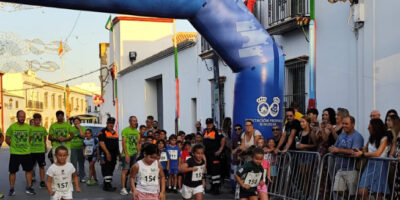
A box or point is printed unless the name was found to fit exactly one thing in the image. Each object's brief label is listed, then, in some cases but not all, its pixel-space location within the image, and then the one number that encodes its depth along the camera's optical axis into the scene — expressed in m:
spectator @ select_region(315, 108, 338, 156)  8.73
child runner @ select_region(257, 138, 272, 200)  8.20
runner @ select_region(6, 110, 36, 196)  11.34
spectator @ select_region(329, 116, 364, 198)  7.77
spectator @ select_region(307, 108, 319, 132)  9.53
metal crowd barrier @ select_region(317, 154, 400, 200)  7.14
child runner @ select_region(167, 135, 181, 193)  11.92
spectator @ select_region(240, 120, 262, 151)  10.07
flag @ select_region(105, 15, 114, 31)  37.50
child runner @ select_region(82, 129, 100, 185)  13.44
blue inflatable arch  9.86
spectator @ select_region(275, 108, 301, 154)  9.61
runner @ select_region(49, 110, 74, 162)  12.52
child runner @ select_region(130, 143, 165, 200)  7.29
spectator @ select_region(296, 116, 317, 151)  9.14
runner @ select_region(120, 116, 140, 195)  11.99
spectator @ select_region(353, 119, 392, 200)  7.22
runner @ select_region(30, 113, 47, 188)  11.99
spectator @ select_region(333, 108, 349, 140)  8.57
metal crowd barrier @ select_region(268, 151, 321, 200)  8.77
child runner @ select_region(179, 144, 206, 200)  8.25
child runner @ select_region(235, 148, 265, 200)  7.82
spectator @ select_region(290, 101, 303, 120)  11.28
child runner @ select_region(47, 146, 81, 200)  7.50
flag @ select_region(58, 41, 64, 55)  46.44
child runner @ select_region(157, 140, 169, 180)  11.80
